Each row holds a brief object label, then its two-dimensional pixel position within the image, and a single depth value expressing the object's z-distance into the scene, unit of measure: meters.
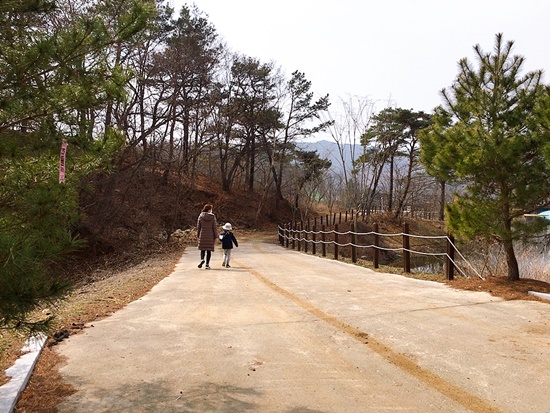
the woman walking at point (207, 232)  12.42
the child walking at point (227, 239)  12.73
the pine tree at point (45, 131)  2.99
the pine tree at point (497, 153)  7.75
